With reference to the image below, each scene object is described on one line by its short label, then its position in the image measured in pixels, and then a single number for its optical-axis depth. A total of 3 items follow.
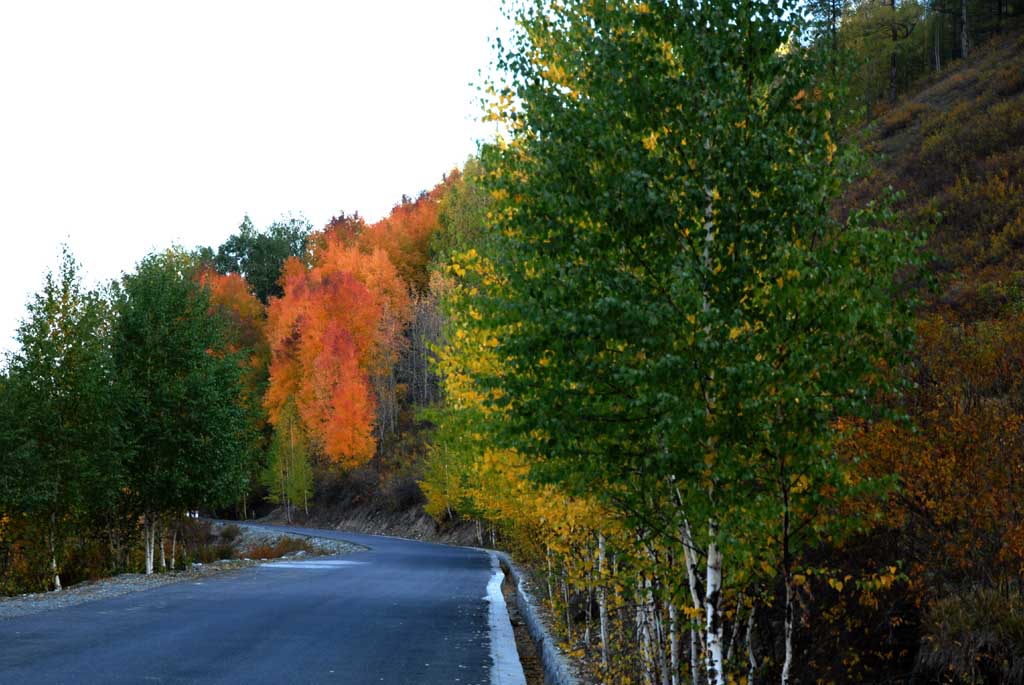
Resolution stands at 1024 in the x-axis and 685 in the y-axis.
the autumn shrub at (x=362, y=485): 65.44
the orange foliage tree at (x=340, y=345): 67.69
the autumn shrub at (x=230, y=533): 55.03
